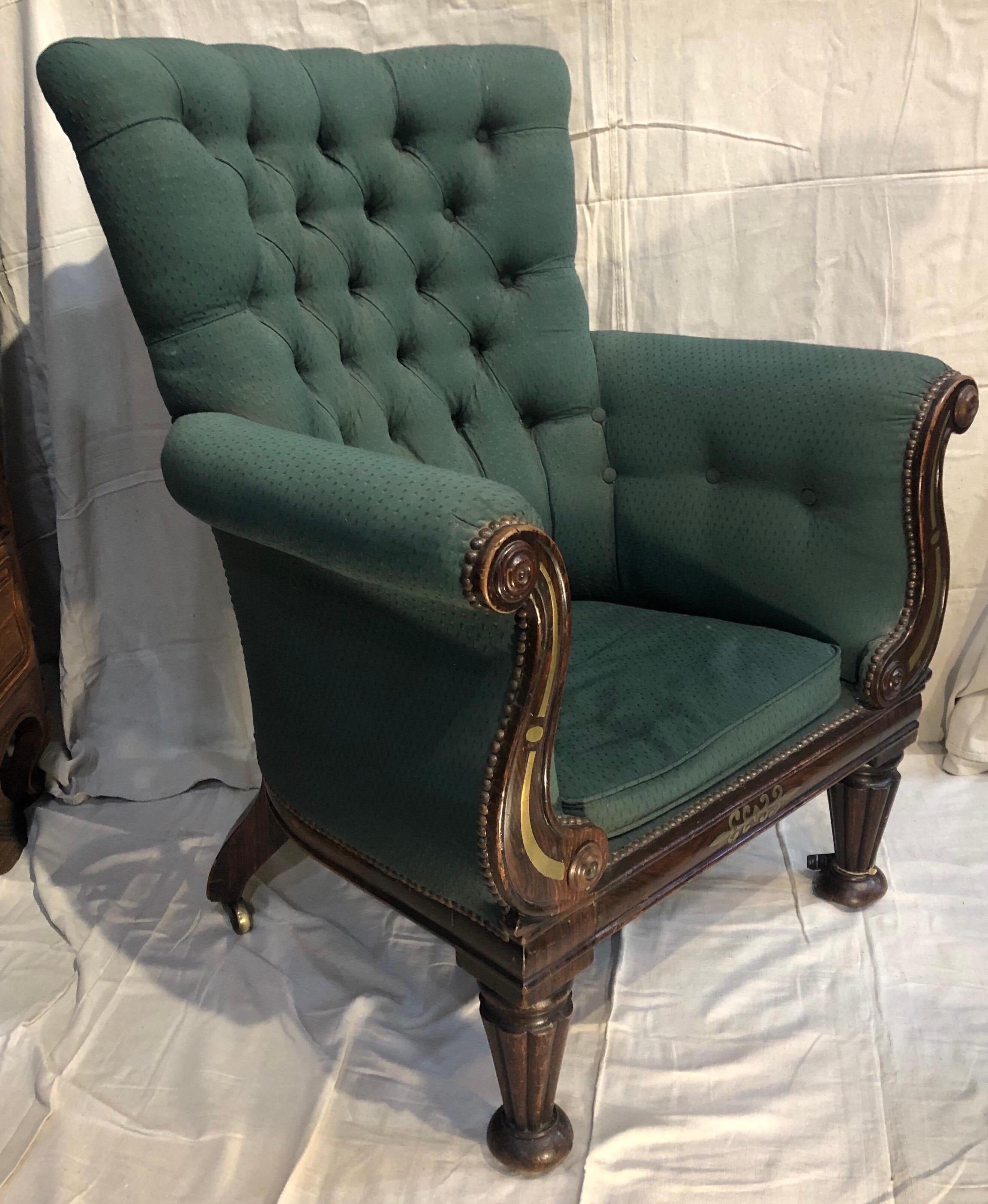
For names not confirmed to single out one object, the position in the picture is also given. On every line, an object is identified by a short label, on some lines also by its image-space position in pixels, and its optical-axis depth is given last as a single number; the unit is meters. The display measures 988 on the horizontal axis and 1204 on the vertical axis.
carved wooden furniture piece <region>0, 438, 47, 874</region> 1.54
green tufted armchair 0.85
